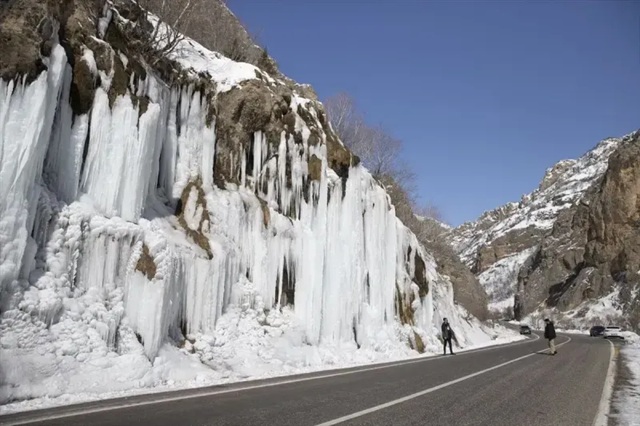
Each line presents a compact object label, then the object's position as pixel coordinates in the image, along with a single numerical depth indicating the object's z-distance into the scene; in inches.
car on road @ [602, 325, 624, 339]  1650.5
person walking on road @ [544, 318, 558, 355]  811.4
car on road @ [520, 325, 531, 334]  2016.5
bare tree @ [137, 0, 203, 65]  596.7
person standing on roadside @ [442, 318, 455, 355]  831.1
